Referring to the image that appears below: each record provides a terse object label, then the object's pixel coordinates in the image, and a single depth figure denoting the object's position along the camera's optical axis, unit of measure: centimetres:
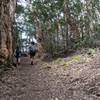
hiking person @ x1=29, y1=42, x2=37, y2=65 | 688
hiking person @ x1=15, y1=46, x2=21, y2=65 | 716
